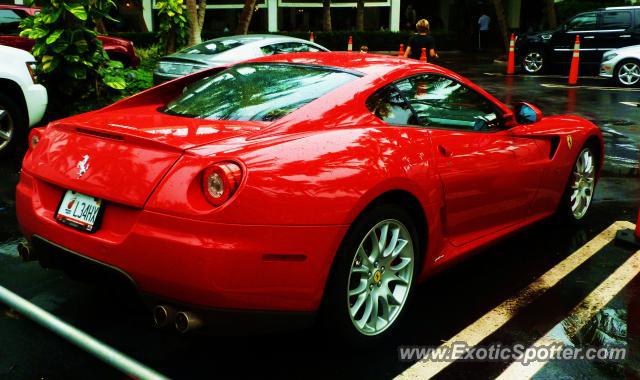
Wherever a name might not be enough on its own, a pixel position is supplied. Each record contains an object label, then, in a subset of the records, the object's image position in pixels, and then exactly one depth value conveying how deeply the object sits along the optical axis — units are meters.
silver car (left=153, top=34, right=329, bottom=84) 11.17
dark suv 18.00
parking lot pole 2.53
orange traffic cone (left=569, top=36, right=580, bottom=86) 16.94
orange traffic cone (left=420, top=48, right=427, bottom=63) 12.16
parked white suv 7.50
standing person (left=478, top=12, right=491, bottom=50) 30.09
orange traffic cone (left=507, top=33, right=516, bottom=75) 19.61
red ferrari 2.86
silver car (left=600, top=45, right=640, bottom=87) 16.05
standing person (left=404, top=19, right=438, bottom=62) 12.26
